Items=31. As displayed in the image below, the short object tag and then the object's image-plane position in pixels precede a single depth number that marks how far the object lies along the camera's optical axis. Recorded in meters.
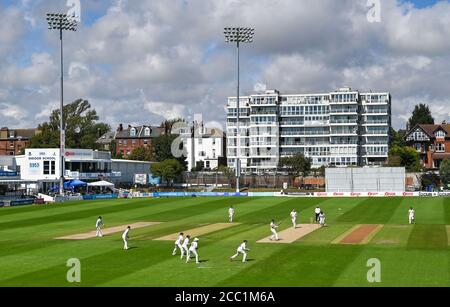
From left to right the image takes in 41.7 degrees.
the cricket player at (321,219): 50.66
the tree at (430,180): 106.81
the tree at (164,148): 136.62
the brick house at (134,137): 161.25
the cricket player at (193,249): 32.47
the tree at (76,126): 146.12
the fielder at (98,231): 44.85
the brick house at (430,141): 127.62
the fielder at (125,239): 37.66
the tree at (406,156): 119.69
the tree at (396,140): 140.95
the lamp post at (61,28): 81.50
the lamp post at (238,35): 91.81
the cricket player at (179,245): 33.97
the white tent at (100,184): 97.44
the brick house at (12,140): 165.50
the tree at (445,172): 106.12
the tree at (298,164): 121.38
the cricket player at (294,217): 49.33
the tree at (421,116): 153.38
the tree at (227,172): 122.31
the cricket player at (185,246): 33.25
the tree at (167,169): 118.94
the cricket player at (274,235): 40.45
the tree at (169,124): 157.25
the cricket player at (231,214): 55.27
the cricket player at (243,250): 32.41
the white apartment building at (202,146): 151.50
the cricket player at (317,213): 51.81
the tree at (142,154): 144.62
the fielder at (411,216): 51.38
